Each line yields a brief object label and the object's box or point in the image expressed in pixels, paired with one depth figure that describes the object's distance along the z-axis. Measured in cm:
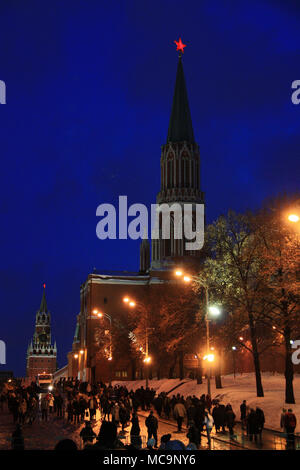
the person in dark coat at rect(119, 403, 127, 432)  2736
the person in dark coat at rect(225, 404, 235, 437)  2597
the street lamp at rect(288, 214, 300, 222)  2181
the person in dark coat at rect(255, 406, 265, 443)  2414
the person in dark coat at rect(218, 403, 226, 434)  2683
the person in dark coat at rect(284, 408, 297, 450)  2264
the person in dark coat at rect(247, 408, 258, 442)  2394
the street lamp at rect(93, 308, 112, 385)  7296
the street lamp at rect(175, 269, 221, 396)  3393
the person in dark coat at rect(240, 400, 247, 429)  2723
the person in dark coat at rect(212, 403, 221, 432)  2683
